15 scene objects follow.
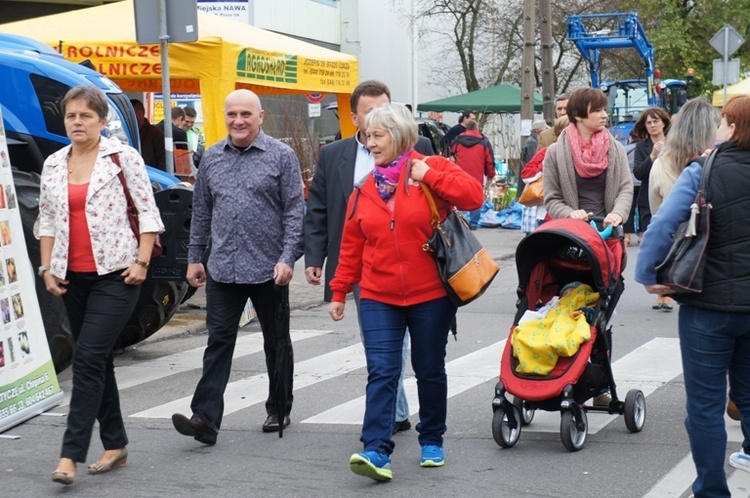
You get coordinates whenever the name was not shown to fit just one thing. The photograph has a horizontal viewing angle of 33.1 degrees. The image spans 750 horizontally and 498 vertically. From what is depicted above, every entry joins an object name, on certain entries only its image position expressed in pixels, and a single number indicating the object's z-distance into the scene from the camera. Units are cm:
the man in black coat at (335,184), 648
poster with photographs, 723
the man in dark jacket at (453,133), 2175
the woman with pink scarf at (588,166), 736
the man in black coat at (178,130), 1688
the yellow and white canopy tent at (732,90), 3000
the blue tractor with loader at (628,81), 3127
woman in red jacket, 577
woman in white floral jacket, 593
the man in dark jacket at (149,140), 1402
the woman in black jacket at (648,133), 1125
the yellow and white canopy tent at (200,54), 1349
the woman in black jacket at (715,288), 480
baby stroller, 633
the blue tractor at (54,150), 827
